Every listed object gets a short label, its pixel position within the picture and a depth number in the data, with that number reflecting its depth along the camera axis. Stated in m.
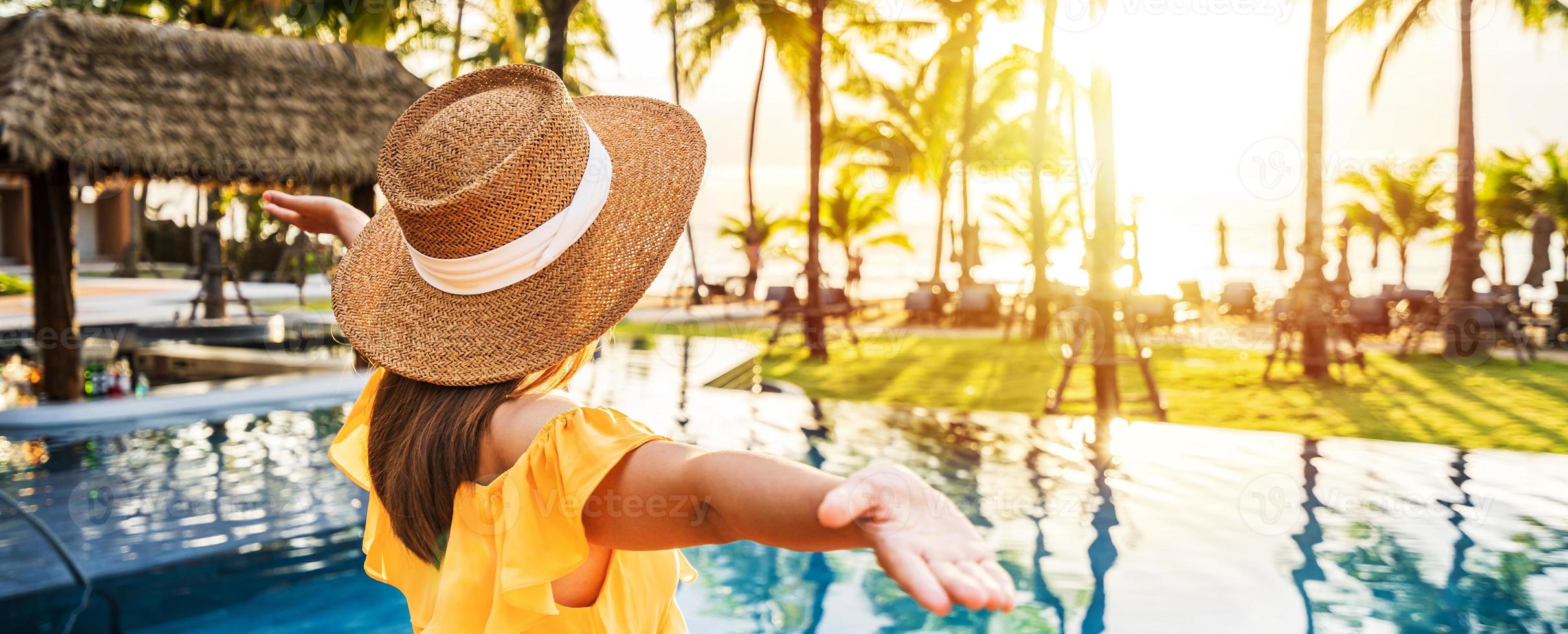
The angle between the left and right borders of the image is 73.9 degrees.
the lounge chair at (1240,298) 18.92
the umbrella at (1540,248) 14.95
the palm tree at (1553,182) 18.08
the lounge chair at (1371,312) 14.99
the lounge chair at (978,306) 18.36
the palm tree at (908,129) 25.36
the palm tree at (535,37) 24.64
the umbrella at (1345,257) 13.27
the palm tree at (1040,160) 14.46
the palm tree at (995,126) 21.53
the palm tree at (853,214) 25.61
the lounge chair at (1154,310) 16.38
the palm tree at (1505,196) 19.16
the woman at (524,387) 1.17
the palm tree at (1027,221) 22.55
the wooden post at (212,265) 14.08
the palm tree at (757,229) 24.28
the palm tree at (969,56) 20.97
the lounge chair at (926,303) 18.53
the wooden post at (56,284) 9.11
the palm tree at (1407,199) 23.23
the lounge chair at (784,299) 14.70
